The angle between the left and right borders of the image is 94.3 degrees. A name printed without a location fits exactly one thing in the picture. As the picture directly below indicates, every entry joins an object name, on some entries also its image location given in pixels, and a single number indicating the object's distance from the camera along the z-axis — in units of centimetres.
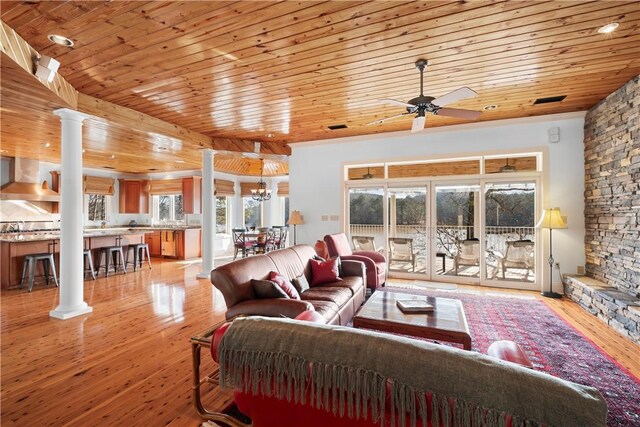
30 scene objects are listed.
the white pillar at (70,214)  387
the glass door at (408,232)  594
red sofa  83
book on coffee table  282
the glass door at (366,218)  632
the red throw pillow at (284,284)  283
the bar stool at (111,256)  612
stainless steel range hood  689
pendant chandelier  872
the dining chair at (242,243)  813
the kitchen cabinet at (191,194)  902
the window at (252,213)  1038
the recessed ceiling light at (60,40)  261
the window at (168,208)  986
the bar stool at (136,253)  684
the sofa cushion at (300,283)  336
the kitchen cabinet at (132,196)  959
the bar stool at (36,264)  509
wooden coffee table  240
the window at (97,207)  897
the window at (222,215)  1001
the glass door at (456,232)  559
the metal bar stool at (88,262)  568
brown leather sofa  250
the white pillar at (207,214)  616
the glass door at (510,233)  525
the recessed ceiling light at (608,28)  251
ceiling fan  291
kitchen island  519
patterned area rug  225
